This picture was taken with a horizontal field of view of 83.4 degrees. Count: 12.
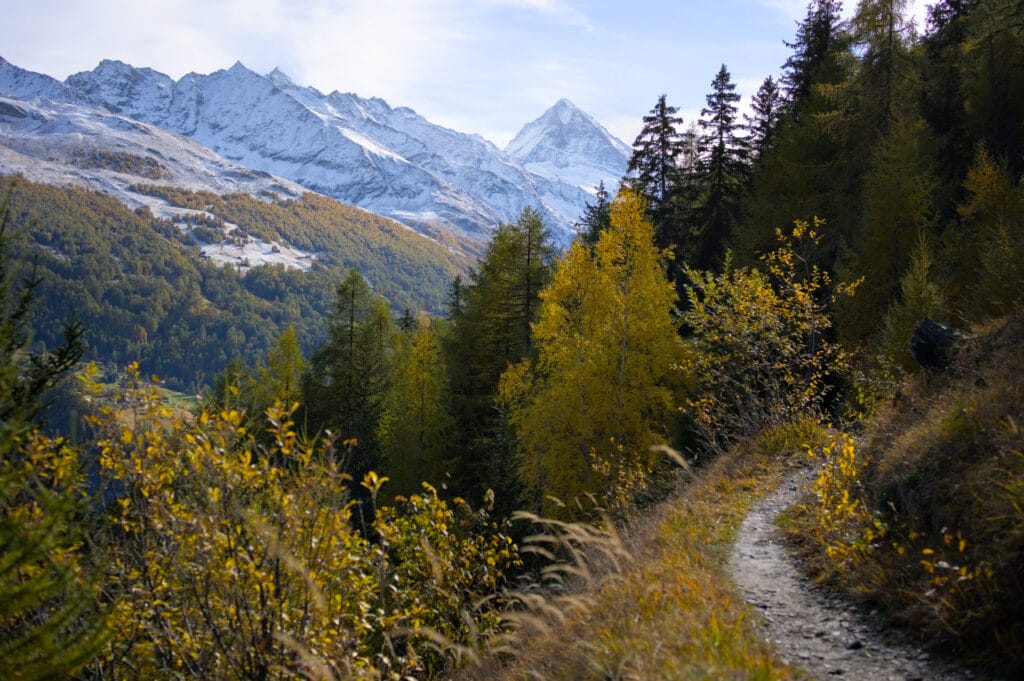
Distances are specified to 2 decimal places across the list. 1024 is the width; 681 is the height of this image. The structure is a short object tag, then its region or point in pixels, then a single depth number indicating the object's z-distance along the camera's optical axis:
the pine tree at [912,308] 15.50
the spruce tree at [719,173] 31.22
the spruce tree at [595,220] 34.38
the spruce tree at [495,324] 27.50
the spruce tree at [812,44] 31.62
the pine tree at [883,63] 20.95
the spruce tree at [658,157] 31.38
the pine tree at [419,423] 28.58
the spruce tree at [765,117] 33.53
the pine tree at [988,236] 14.95
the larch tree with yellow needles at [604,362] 17.62
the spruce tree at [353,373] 31.48
